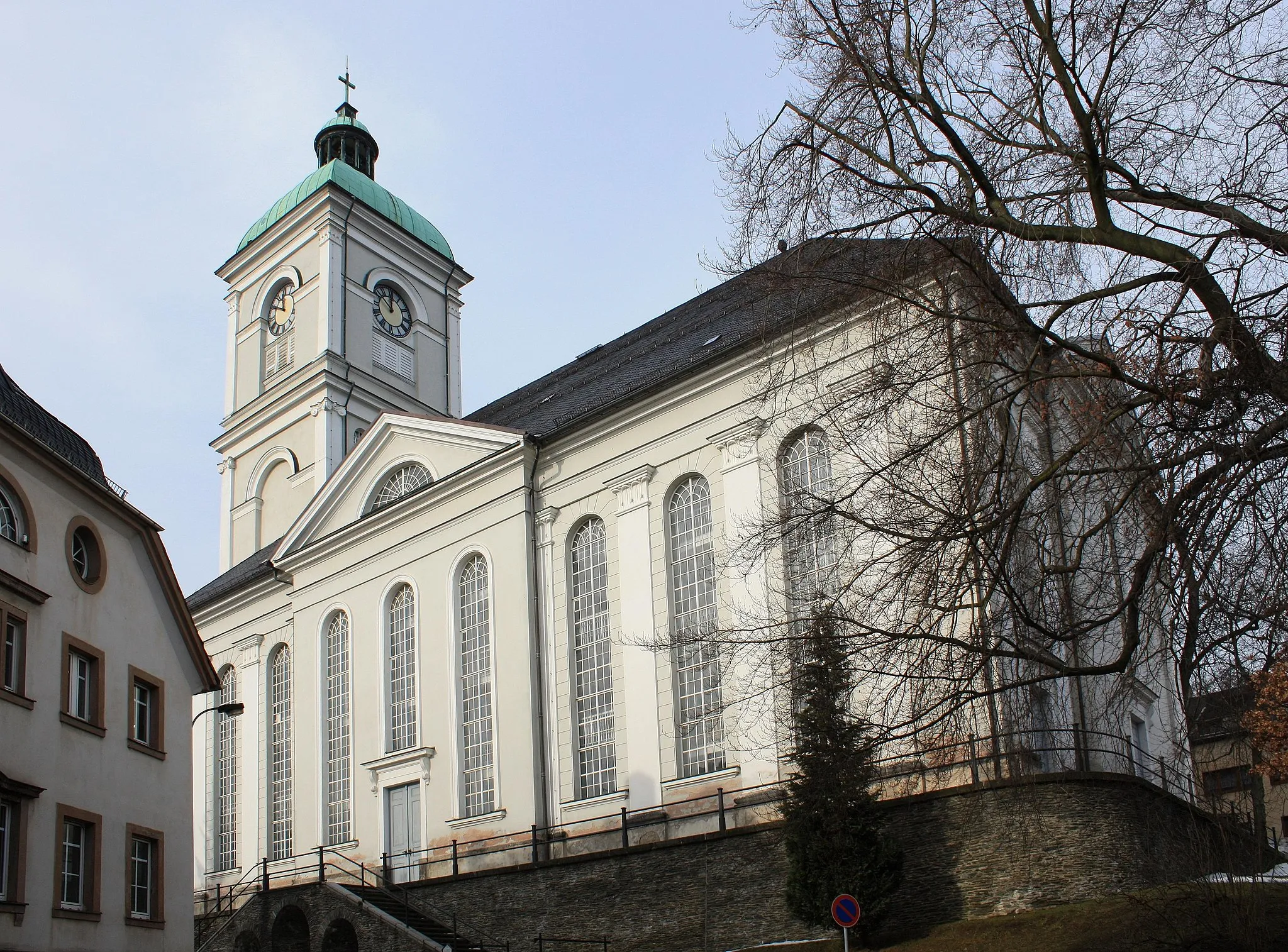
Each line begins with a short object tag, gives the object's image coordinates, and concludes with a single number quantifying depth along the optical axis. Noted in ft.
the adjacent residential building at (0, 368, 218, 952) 58.80
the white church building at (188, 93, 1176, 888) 84.07
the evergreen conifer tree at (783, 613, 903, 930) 60.34
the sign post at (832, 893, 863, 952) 52.08
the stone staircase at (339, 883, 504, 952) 77.82
